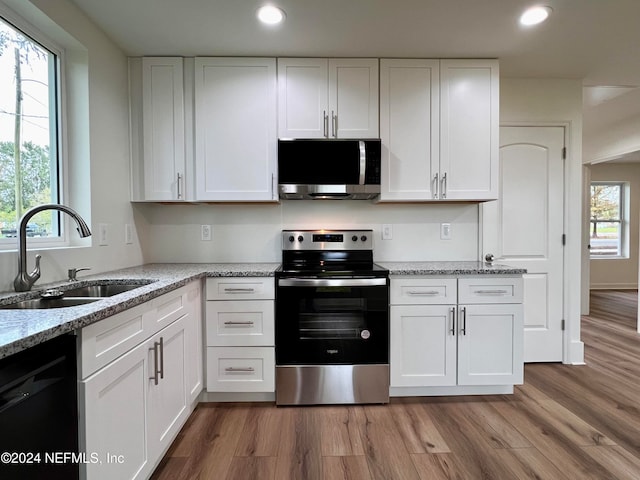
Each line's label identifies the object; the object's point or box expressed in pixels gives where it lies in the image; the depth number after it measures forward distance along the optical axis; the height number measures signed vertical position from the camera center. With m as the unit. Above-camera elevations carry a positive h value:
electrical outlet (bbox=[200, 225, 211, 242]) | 2.67 +0.03
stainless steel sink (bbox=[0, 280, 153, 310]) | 1.41 -0.28
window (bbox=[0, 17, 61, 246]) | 1.59 +0.53
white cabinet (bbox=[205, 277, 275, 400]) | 2.15 -0.62
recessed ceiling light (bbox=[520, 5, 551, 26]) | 1.88 +1.27
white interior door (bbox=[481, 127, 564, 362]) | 2.77 +0.15
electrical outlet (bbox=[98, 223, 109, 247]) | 2.07 +0.01
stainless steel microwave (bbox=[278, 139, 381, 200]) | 2.31 +0.48
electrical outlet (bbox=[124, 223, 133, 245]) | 2.35 +0.02
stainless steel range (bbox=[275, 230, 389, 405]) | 2.12 -0.65
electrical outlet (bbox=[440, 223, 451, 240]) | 2.71 +0.06
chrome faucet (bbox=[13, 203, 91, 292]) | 1.44 -0.10
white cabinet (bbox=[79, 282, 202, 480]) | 1.06 -0.61
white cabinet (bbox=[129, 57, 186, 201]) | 2.35 +0.76
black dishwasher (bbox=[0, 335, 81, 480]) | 0.81 -0.47
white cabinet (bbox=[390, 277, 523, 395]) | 2.19 -0.63
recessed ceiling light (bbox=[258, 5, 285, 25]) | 1.88 +1.26
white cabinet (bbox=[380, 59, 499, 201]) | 2.37 +0.76
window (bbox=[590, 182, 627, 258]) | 6.31 +0.31
